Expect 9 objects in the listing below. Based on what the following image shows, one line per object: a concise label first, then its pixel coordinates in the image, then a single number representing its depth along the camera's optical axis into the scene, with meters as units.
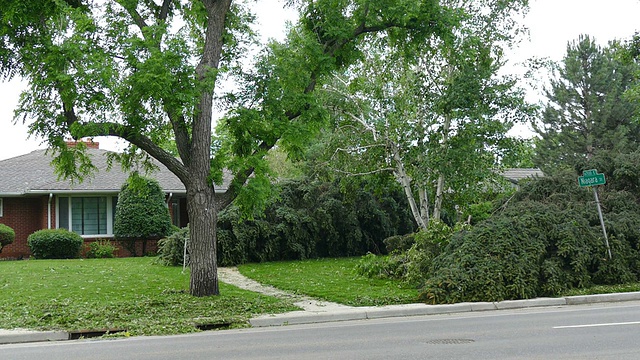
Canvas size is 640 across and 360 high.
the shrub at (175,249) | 22.12
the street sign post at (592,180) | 16.30
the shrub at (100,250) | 26.94
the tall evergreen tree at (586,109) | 37.06
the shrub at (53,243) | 25.61
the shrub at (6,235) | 25.20
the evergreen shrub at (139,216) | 27.17
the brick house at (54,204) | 27.48
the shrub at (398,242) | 23.18
